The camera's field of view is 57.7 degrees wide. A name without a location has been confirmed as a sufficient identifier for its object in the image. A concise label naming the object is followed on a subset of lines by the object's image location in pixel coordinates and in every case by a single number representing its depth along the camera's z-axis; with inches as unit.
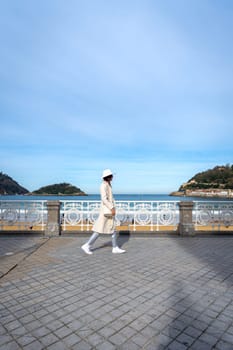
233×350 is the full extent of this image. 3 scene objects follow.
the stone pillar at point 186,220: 306.0
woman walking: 207.9
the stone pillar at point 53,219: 301.7
